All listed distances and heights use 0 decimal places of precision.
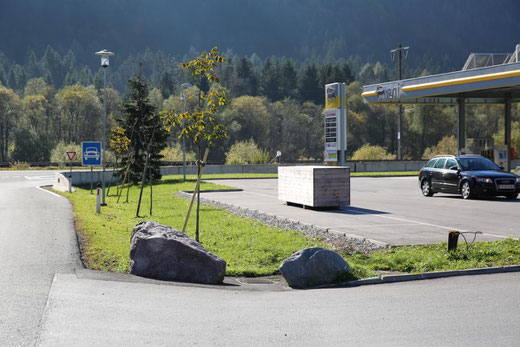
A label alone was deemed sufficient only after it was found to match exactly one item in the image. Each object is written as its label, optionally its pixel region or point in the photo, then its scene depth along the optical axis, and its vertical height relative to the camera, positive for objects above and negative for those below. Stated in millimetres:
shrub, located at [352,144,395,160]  65625 +717
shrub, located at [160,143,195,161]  66375 +842
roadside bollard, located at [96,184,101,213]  21153 -1378
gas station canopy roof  31359 +3942
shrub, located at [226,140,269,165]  59738 +622
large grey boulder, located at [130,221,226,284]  10062 -1492
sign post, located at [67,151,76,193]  33188 +395
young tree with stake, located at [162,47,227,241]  14156 +1025
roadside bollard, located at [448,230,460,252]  11312 -1350
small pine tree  37250 +2105
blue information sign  25828 +382
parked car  23656 -624
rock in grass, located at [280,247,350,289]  9594 -1538
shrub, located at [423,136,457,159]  73062 +1414
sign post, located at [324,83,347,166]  34188 +2020
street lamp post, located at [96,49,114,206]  24522 +3776
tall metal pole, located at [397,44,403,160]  58969 +3780
